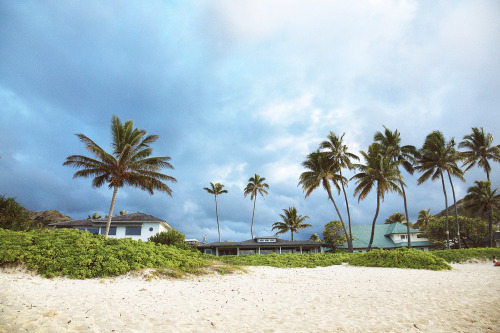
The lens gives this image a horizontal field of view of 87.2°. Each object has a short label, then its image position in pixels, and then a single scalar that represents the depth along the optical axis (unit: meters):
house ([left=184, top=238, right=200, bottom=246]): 36.88
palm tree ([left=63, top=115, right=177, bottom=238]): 19.77
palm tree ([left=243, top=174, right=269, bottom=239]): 45.66
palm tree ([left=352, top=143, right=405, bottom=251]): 26.58
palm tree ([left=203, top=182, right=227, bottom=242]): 46.69
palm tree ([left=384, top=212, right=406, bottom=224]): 53.90
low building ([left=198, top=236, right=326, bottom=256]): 31.99
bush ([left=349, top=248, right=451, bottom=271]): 16.02
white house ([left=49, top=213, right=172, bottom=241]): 28.95
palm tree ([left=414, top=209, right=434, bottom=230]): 53.44
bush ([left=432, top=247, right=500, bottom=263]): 21.39
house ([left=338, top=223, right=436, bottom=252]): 36.94
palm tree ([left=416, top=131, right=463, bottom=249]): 30.14
